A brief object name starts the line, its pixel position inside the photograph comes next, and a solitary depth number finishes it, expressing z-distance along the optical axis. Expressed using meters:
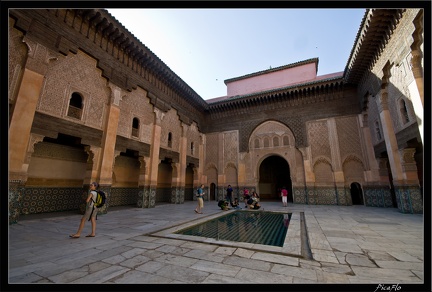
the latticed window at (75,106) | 6.22
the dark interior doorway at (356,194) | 10.32
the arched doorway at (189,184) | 13.14
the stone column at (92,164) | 6.53
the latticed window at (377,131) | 8.55
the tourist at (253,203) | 8.15
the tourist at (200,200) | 6.83
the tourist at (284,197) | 9.15
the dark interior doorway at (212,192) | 13.08
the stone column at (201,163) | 12.99
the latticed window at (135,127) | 8.47
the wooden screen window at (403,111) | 6.44
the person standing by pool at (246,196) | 8.88
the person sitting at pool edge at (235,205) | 8.48
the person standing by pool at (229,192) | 9.27
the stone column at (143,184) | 8.40
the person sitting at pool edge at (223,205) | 7.85
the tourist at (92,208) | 3.56
